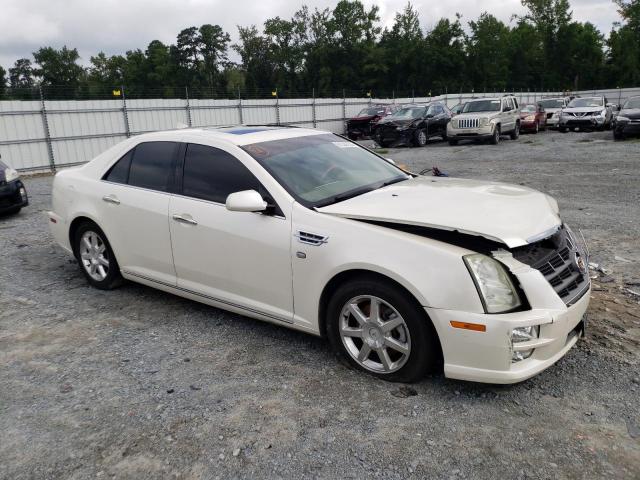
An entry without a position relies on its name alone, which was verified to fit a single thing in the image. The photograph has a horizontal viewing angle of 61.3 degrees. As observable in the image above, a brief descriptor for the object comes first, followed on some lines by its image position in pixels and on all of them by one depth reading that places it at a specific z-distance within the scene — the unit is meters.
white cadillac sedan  3.03
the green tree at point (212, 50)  78.38
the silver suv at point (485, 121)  19.06
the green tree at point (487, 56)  77.06
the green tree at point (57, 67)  79.12
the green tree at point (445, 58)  73.50
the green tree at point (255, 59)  76.38
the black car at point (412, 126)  20.17
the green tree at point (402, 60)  74.94
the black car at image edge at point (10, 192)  9.17
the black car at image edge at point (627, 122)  18.11
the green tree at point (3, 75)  69.50
